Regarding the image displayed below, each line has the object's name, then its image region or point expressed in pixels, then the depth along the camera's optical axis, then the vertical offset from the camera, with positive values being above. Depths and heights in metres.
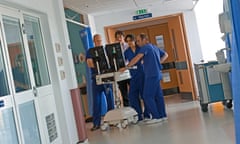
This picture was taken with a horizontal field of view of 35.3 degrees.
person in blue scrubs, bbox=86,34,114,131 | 6.90 -0.44
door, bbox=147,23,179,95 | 12.55 +0.10
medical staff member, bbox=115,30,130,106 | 7.42 -0.34
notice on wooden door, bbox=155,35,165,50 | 12.59 +0.70
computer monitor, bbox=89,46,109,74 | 6.66 +0.20
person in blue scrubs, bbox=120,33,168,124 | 6.80 -0.27
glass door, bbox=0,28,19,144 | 3.86 -0.31
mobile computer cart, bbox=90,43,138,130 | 6.61 -0.08
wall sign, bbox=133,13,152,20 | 10.17 +1.28
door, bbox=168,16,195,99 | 10.05 +0.03
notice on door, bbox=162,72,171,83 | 12.62 -0.54
